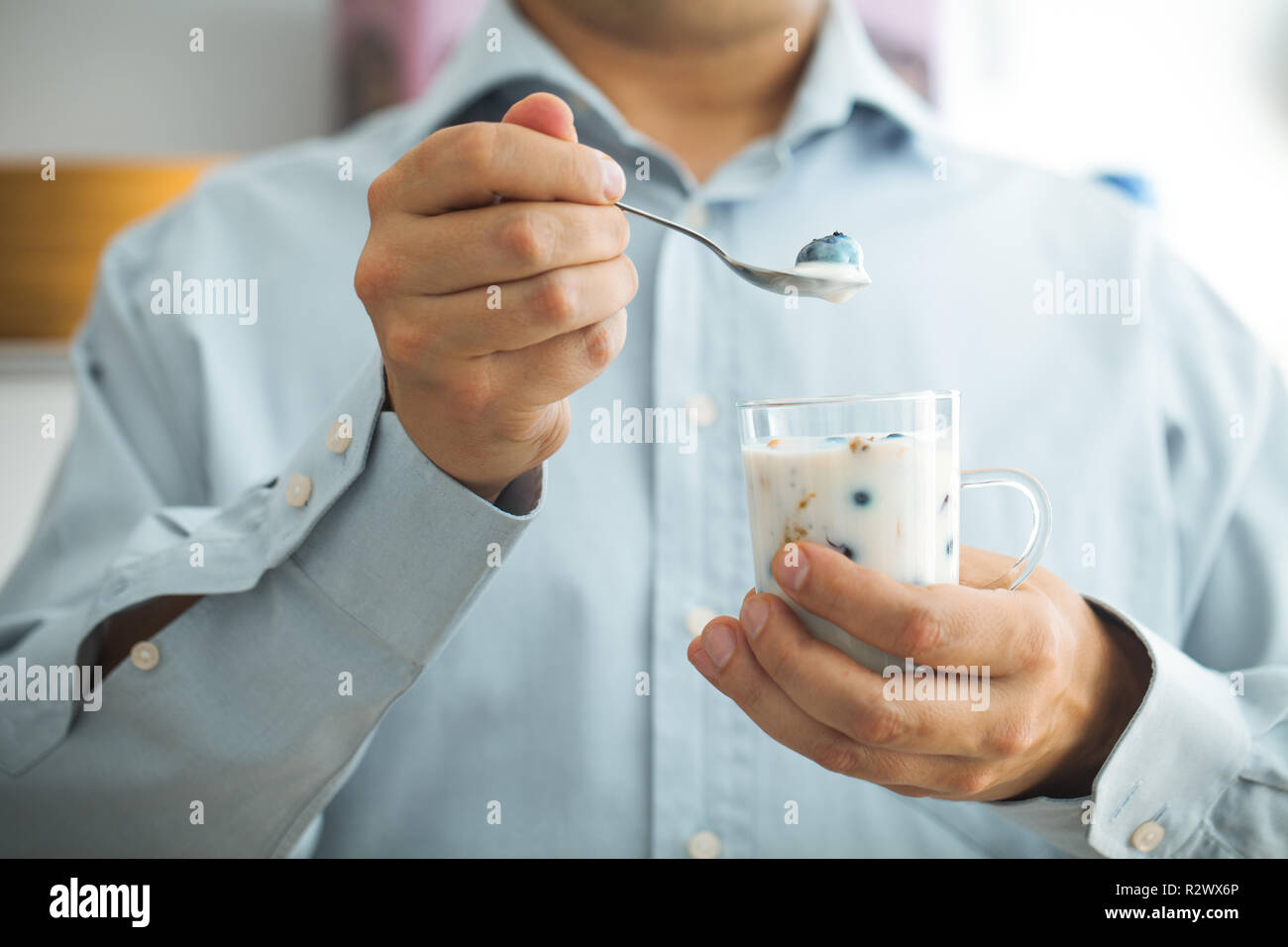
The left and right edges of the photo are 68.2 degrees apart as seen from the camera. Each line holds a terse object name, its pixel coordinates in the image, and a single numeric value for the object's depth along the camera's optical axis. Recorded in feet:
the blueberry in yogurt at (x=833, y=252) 2.11
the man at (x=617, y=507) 1.88
